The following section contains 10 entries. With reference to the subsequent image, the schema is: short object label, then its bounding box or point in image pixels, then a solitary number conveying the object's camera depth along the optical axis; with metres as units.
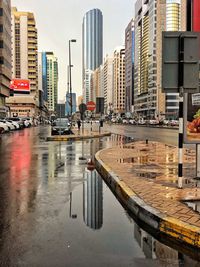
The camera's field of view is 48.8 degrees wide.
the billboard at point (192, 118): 5.20
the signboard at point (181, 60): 4.76
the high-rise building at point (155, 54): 95.14
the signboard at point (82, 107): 21.10
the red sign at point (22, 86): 78.78
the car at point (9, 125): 27.67
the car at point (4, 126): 25.25
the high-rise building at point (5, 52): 51.31
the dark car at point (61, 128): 21.77
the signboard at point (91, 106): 21.86
